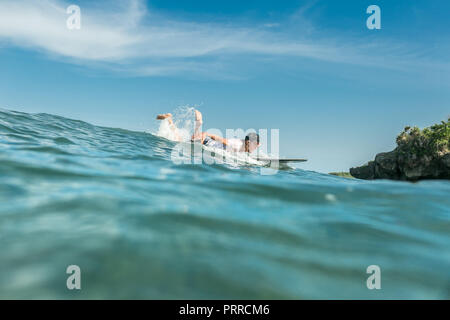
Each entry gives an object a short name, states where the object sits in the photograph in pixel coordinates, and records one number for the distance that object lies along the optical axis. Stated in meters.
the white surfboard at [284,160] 14.20
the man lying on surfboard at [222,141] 13.99
